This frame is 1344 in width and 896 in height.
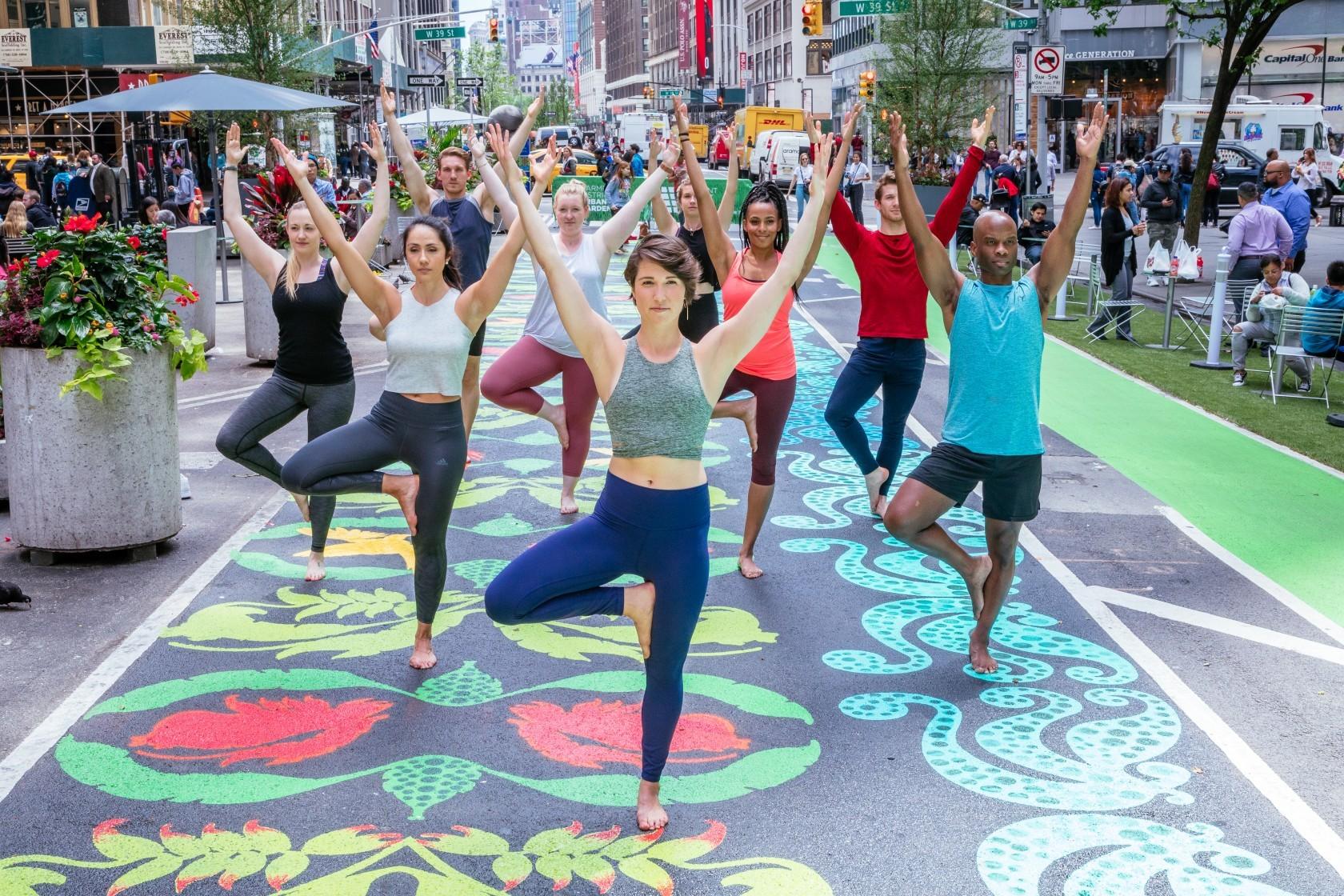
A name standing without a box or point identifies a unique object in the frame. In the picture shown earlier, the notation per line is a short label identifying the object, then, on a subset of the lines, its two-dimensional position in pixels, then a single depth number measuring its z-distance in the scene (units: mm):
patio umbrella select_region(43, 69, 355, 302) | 17391
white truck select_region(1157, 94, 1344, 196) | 41781
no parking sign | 25484
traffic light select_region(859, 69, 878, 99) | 39250
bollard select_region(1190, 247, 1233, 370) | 14602
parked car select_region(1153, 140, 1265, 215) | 36438
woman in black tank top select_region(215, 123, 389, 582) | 7035
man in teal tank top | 5785
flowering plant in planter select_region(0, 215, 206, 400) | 7375
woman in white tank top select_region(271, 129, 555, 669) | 5898
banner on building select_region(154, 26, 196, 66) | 45625
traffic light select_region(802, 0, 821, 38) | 38750
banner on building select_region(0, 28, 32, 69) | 46906
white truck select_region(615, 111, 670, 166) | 78875
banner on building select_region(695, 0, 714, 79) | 143500
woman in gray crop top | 4430
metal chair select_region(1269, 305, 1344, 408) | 12219
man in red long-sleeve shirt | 7902
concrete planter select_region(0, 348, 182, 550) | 7398
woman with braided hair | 7320
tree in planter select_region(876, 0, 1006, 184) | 41594
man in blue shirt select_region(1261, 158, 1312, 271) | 17406
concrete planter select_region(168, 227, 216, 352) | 14820
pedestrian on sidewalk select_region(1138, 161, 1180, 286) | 22172
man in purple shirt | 15961
